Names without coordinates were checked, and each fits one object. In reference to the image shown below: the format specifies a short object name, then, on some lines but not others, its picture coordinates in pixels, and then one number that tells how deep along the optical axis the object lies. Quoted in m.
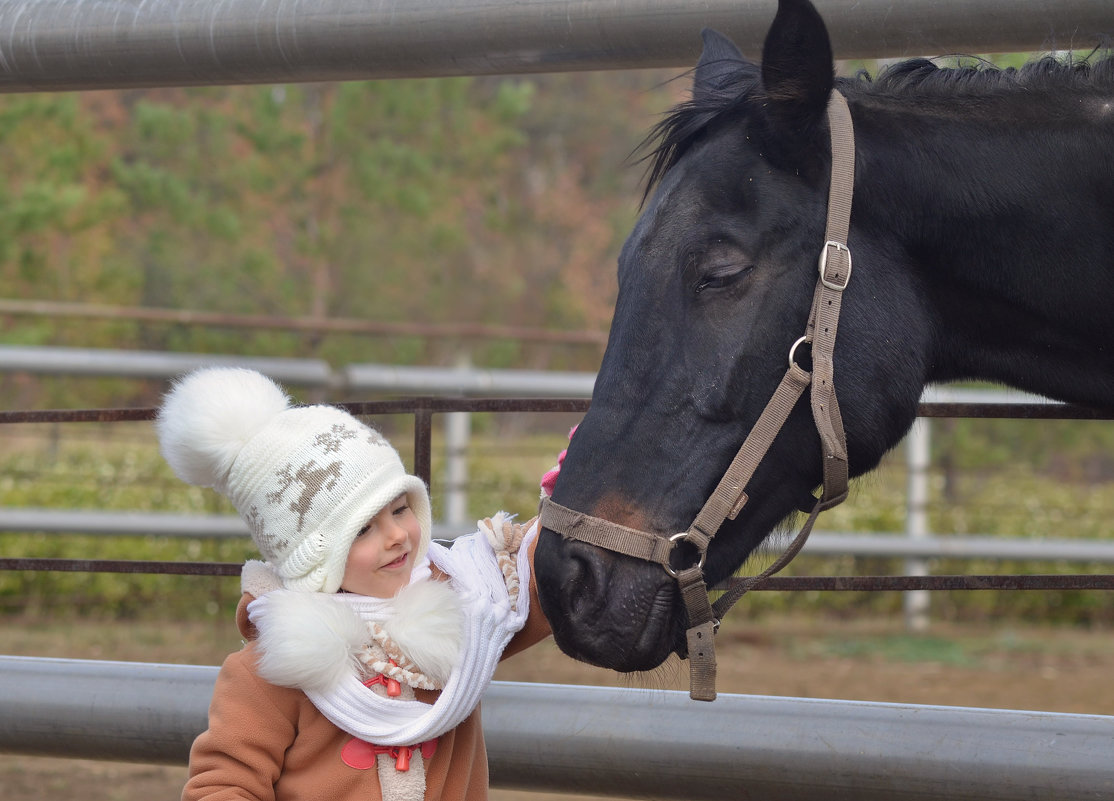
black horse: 3.13
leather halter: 3.11
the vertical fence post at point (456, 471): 8.06
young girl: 3.12
